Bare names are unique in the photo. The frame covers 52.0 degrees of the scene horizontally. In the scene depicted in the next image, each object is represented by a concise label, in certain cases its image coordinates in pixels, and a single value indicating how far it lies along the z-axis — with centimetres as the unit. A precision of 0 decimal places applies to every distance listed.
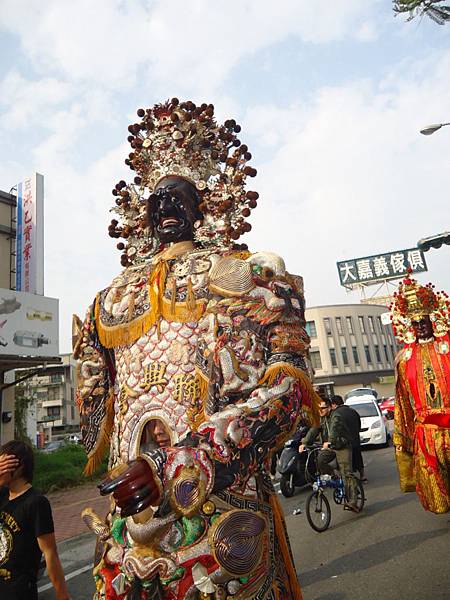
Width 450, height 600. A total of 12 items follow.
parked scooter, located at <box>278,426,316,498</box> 873
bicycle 621
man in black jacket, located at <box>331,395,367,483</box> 761
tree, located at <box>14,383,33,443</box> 1563
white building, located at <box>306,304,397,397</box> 4616
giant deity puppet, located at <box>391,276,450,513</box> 517
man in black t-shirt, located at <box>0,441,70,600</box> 259
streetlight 947
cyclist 686
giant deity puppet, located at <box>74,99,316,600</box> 130
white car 1372
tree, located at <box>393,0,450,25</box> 665
